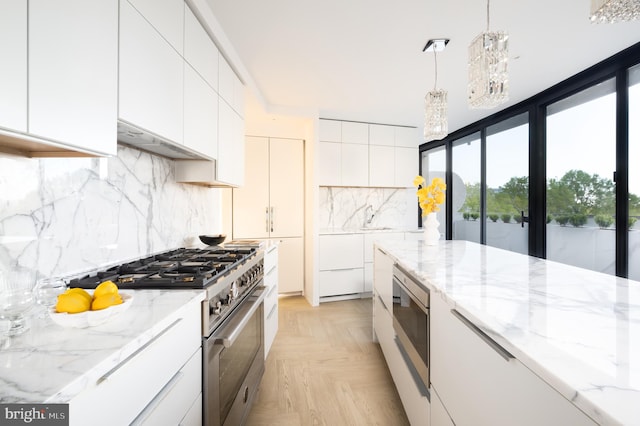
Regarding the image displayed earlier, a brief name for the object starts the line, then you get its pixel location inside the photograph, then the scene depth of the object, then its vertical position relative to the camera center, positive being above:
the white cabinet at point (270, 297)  2.16 -0.74
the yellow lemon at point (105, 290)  0.79 -0.23
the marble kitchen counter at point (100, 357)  0.52 -0.33
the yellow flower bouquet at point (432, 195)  2.20 +0.16
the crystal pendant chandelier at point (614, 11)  0.89 +0.70
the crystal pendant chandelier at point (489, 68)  1.30 +0.74
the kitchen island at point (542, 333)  0.50 -0.31
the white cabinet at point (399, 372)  1.31 -0.98
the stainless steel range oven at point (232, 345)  1.11 -0.67
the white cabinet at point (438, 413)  1.03 -0.82
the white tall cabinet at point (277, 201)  3.70 +0.17
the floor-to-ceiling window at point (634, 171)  2.28 +0.38
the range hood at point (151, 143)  1.19 +0.39
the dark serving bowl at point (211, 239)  2.13 -0.21
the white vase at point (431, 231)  2.21 -0.14
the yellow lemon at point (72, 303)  0.74 -0.26
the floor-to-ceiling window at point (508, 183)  3.44 +0.43
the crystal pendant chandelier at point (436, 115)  1.95 +0.75
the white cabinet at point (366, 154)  3.94 +0.93
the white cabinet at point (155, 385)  0.59 -0.48
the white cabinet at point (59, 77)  0.68 +0.41
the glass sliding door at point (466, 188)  4.26 +0.44
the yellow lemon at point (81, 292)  0.78 -0.24
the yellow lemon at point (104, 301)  0.77 -0.26
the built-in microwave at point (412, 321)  1.26 -0.60
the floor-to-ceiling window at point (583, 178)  2.53 +0.38
